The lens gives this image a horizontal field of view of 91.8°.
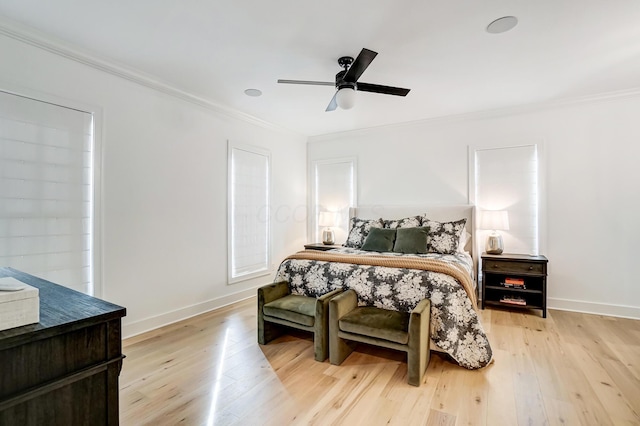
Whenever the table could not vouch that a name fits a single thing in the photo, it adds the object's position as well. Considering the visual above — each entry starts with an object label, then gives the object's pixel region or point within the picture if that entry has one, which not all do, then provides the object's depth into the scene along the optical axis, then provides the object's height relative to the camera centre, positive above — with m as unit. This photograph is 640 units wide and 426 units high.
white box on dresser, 0.79 -0.25
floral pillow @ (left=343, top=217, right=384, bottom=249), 4.38 -0.24
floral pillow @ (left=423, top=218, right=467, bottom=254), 3.86 -0.28
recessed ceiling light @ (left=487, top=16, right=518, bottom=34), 2.27 +1.43
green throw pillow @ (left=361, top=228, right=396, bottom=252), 3.99 -0.34
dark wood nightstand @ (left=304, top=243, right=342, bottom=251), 4.87 -0.52
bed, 2.48 -0.57
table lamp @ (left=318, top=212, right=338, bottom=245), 5.27 -0.16
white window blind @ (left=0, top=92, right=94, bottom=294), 2.42 +0.21
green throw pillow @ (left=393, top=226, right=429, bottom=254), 3.82 -0.33
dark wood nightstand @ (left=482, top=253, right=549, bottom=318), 3.66 -0.84
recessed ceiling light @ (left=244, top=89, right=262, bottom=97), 3.60 +1.44
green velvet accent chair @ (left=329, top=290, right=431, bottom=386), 2.24 -0.89
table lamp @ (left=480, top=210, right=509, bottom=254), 3.96 -0.14
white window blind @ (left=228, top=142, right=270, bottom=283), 4.35 +0.03
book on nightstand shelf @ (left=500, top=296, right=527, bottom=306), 3.74 -1.06
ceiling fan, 2.69 +1.14
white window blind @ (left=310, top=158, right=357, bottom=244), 5.39 +0.42
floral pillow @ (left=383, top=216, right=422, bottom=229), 4.27 -0.12
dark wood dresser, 0.76 -0.41
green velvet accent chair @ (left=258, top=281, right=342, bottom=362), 2.62 -0.89
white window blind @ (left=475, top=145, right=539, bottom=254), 4.08 +0.33
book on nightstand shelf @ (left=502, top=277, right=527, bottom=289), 3.76 -0.84
